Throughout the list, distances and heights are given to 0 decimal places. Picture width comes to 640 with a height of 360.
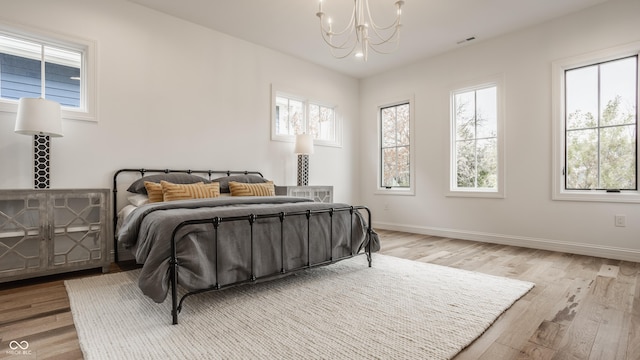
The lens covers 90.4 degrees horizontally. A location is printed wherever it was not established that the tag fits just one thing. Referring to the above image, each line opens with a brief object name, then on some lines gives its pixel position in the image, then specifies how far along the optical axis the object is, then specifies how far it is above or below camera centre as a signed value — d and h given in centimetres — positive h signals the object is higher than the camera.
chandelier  367 +192
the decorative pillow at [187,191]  305 -12
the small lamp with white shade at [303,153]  463 +38
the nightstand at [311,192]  437 -18
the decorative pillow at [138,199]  308 -21
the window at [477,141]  434 +55
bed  189 -40
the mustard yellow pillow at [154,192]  308 -13
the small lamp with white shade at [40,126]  260 +44
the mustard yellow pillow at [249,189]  363 -12
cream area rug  154 -83
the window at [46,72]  292 +104
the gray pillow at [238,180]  374 -1
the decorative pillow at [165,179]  321 +0
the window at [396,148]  534 +55
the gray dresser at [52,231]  246 -44
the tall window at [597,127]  342 +59
